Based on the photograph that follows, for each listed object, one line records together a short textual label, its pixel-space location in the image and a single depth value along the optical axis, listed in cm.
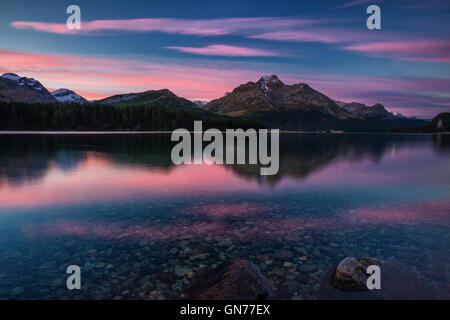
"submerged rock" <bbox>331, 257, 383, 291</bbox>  1081
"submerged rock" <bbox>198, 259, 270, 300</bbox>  954
